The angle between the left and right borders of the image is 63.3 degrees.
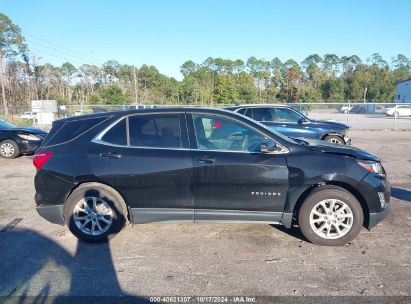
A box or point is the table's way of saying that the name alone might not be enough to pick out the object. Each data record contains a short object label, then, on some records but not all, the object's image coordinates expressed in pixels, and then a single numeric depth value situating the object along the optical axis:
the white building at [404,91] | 64.16
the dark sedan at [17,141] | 10.48
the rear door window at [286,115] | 10.45
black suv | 4.04
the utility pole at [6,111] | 30.34
